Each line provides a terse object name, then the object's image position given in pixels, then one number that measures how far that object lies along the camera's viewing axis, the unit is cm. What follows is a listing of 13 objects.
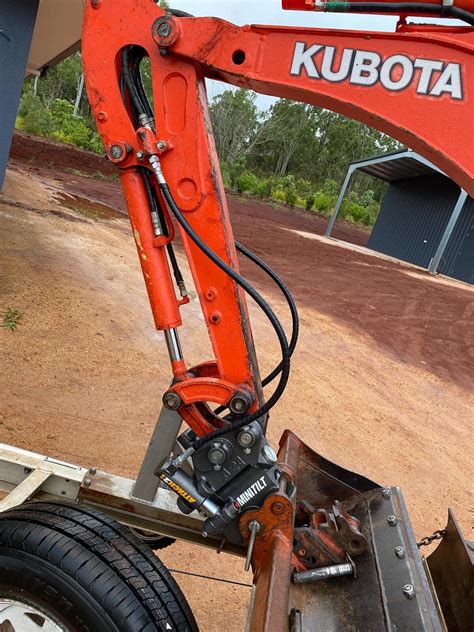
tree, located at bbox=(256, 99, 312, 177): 4684
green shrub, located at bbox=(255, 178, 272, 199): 3388
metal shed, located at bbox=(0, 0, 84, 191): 713
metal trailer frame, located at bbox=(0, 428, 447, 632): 218
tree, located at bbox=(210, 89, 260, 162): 4034
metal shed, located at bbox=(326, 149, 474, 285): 2162
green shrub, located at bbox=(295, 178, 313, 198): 4141
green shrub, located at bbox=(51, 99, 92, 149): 2864
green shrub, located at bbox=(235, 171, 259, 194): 3294
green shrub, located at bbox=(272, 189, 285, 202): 3622
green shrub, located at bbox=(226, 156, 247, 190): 3294
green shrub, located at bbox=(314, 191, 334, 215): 3747
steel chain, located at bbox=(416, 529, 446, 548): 270
